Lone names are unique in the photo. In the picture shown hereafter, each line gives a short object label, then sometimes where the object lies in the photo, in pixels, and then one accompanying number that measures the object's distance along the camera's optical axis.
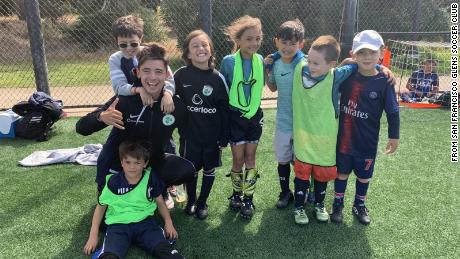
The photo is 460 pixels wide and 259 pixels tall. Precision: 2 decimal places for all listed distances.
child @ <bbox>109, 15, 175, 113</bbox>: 3.15
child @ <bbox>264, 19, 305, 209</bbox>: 3.05
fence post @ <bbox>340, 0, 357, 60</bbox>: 5.82
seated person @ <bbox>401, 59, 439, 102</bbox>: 7.19
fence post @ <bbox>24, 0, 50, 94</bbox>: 5.31
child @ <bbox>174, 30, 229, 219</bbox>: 2.98
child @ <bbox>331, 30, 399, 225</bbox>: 2.92
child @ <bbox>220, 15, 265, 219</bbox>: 3.03
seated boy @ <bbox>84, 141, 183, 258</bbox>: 2.75
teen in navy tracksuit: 2.81
